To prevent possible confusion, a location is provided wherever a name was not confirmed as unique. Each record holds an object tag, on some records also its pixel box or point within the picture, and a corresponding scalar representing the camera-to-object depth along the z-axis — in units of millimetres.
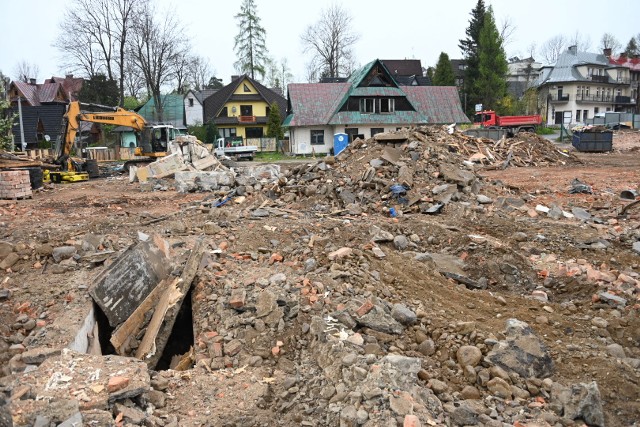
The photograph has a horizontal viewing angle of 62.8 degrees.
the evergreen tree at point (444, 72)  48812
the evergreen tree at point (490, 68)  45000
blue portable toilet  27125
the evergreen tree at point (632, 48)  76956
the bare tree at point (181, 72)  43216
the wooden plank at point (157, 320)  6055
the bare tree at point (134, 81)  43031
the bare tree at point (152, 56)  40500
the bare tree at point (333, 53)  52438
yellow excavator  21188
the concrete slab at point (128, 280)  6488
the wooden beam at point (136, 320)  6116
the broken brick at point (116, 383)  4328
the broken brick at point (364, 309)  5459
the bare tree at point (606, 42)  78594
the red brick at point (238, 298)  6083
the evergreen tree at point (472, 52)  47688
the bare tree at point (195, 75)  55141
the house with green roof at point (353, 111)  35406
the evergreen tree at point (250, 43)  50344
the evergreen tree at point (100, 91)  45375
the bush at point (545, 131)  42975
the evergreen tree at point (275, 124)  41375
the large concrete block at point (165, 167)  19109
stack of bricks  15289
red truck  32000
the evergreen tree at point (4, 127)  23061
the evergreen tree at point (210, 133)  42312
